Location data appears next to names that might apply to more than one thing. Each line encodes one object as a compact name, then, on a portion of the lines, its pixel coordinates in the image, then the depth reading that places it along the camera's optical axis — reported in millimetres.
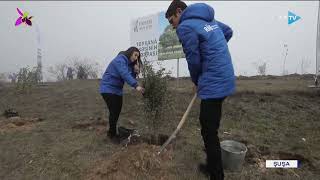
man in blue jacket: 2075
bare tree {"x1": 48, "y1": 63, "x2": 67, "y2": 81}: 16128
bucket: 2480
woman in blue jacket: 3008
